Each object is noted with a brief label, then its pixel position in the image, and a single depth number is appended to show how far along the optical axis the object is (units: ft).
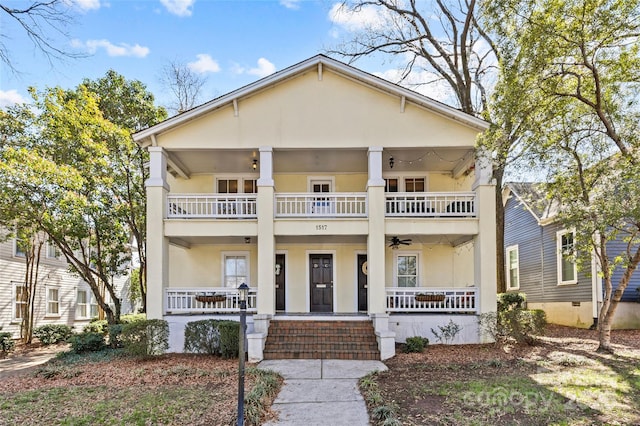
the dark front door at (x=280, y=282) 49.29
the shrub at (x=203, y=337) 36.83
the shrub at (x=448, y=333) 39.85
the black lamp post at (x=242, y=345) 19.16
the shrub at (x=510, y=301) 52.11
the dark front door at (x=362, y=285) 49.06
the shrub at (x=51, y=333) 53.36
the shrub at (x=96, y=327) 56.16
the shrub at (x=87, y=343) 40.27
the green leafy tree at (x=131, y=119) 53.47
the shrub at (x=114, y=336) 41.63
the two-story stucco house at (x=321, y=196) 40.52
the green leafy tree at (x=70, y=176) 43.21
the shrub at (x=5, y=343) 46.52
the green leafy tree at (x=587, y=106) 26.78
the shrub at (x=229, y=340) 35.06
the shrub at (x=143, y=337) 35.73
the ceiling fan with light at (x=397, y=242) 48.42
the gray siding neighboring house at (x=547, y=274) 47.91
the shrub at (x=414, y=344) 36.45
